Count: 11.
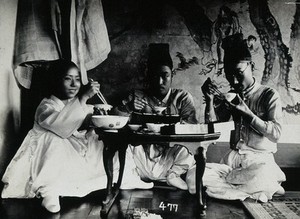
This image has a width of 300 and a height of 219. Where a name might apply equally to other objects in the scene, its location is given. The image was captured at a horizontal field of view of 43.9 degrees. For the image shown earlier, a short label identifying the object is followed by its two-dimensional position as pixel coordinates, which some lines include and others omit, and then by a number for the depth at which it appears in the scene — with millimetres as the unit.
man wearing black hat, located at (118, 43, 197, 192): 3658
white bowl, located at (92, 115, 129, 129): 3004
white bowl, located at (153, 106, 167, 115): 3619
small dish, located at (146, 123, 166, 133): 2900
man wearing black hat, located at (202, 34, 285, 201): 3328
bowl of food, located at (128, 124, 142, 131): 3002
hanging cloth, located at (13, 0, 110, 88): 3910
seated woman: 3242
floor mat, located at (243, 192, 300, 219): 2862
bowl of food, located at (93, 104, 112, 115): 3436
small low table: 2814
